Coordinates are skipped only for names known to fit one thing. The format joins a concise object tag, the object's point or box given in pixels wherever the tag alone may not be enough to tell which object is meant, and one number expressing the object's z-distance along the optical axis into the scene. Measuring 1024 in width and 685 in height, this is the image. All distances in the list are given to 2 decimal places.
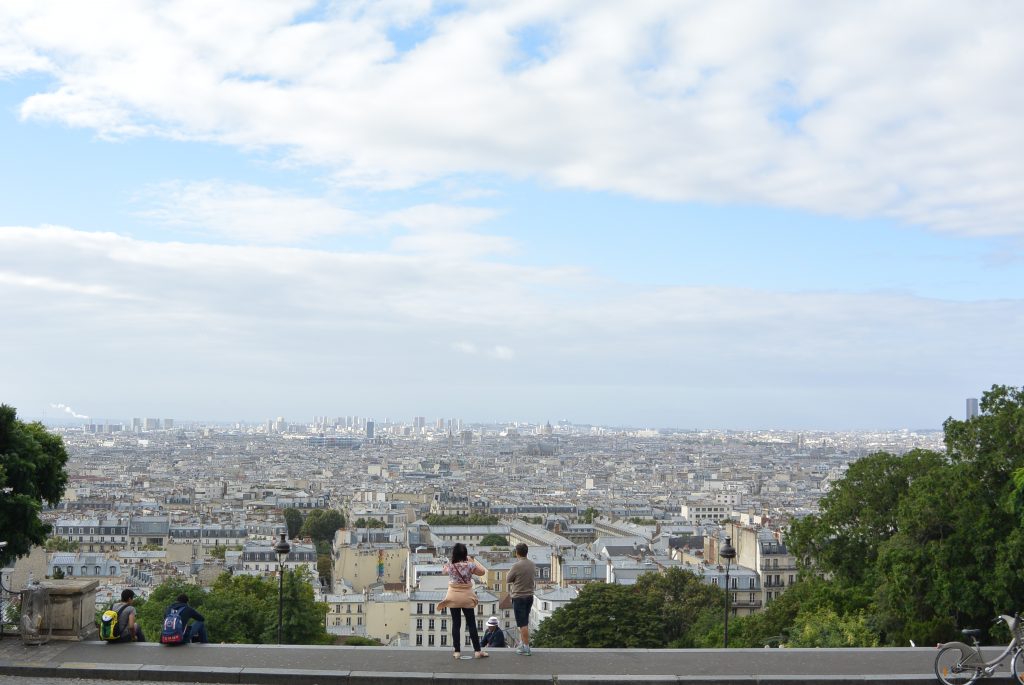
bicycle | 9.40
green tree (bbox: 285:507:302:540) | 103.51
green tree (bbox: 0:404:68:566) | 16.27
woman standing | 10.34
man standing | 10.43
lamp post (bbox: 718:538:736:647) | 21.04
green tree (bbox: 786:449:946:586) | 28.05
